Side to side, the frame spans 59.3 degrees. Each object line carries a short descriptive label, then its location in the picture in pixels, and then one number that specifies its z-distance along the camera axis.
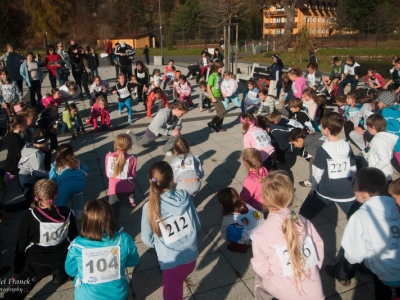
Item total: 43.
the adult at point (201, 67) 17.67
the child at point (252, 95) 10.89
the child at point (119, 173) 5.15
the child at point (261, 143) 6.20
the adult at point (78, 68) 14.22
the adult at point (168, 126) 7.76
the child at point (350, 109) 7.93
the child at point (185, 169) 5.16
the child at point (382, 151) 4.68
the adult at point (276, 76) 12.78
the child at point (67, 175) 5.11
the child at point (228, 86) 11.30
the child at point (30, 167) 5.62
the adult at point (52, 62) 14.33
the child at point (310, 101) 8.19
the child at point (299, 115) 7.22
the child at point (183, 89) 12.82
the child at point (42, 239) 3.61
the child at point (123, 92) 10.94
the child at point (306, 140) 5.70
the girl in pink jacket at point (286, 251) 2.54
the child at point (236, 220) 4.43
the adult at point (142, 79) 13.14
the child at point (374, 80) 11.96
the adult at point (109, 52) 21.66
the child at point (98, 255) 2.89
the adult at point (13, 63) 12.00
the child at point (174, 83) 13.46
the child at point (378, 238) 2.85
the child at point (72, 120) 9.22
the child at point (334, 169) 4.28
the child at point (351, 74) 13.33
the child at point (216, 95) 10.10
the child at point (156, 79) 13.90
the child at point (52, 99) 9.85
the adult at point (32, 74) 12.02
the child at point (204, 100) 11.77
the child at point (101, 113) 9.82
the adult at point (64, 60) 15.28
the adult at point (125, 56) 16.03
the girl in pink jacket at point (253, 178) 4.91
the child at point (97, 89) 11.57
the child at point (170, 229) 3.05
